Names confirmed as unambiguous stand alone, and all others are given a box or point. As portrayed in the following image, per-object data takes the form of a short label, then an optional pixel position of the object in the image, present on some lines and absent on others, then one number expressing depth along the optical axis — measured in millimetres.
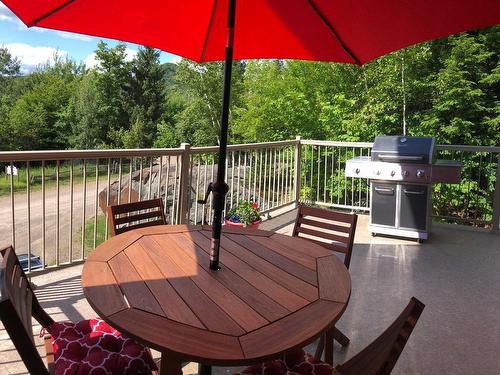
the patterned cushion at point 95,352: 1396
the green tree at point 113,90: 32750
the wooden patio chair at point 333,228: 2312
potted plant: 4156
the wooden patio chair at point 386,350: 930
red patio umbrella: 1696
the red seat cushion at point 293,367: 1447
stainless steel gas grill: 4438
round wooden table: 1147
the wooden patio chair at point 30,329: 1085
